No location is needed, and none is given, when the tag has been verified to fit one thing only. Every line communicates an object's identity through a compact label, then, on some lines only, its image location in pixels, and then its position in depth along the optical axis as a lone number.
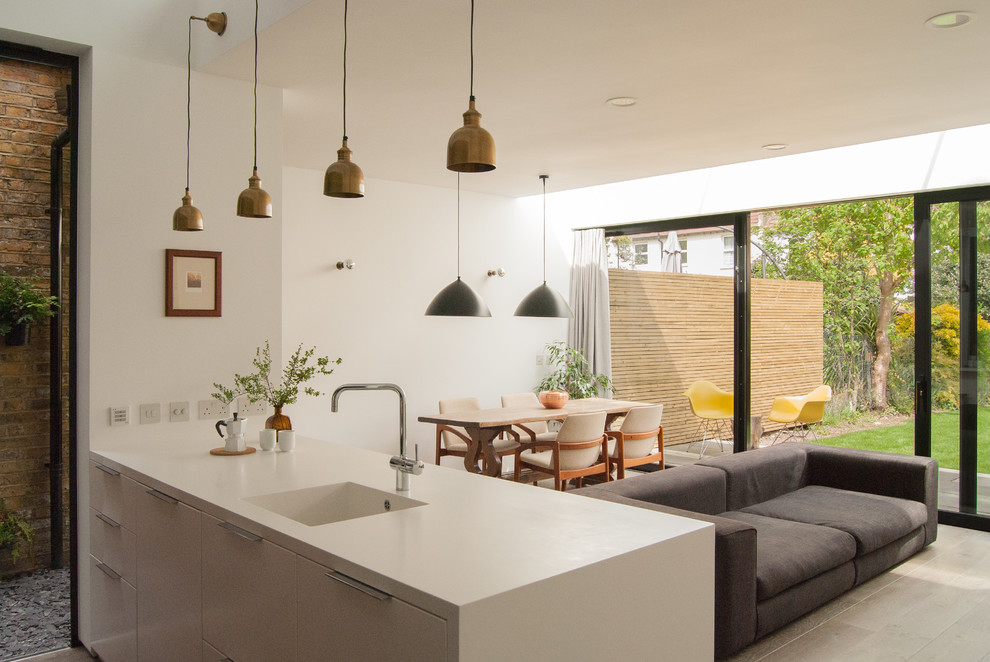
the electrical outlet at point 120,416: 3.39
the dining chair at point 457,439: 6.16
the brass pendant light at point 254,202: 2.83
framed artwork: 3.53
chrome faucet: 2.45
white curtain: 7.91
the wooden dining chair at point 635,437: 6.21
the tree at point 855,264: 5.98
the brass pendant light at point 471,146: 2.02
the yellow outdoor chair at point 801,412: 6.52
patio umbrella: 7.49
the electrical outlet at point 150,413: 3.47
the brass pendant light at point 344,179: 2.47
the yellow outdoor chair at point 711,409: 7.07
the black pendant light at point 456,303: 5.92
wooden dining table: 5.74
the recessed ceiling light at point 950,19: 2.94
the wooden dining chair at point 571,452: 5.69
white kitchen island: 1.60
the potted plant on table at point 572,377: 7.74
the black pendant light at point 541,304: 6.49
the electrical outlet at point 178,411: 3.55
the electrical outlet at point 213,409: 3.65
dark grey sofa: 3.26
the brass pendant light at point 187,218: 3.09
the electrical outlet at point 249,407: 3.77
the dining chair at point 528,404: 6.95
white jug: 3.19
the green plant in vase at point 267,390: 3.39
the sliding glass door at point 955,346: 5.33
